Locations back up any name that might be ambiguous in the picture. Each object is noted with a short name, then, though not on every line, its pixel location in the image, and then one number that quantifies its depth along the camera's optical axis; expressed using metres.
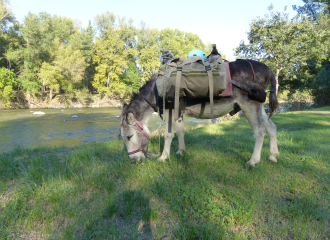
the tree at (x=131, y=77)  48.47
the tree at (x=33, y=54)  33.23
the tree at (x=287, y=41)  23.83
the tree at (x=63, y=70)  35.19
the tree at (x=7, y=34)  29.13
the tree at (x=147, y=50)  43.79
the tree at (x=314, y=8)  33.62
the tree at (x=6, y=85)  28.25
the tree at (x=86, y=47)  45.09
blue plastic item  4.84
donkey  3.98
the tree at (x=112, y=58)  42.19
